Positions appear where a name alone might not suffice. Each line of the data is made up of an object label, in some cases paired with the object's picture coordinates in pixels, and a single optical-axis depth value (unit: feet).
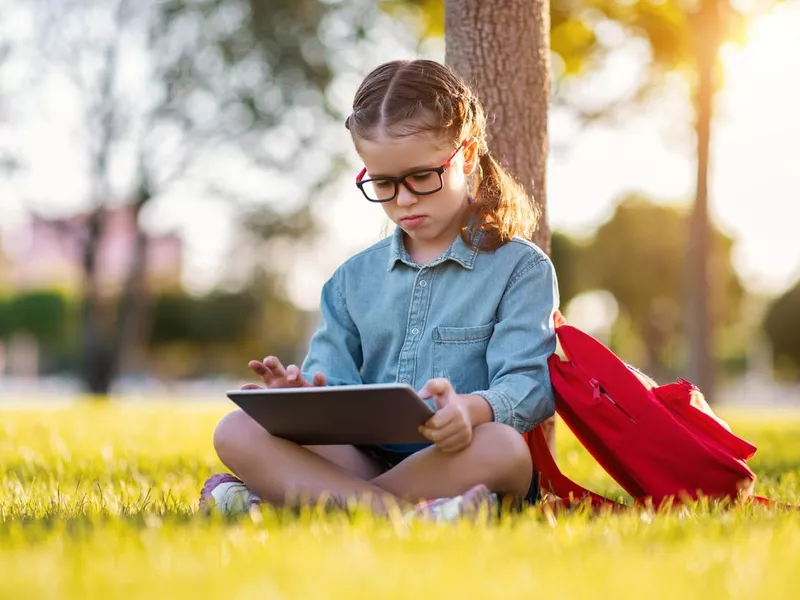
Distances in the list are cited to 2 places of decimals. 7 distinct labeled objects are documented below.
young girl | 9.29
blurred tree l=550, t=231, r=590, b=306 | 117.29
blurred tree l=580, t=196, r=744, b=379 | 110.52
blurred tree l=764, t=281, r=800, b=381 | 109.60
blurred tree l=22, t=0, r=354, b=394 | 50.16
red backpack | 9.71
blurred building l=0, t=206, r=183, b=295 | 114.62
